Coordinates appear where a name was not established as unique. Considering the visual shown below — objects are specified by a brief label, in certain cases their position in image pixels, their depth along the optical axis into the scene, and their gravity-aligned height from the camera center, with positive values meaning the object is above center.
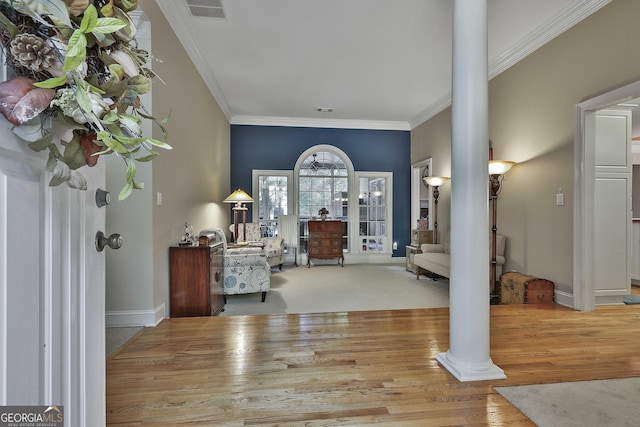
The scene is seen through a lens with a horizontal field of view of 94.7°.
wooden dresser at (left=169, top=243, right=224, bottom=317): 2.86 -0.66
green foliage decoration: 0.49 +0.24
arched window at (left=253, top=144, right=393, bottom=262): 6.48 +0.32
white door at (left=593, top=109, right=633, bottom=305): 3.14 +0.07
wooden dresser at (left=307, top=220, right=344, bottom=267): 6.05 -0.57
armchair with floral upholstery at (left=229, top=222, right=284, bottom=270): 5.27 -0.54
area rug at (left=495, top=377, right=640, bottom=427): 1.38 -0.97
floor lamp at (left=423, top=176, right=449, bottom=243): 5.27 +0.38
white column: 1.76 +0.10
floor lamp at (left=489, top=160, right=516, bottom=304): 3.45 +0.22
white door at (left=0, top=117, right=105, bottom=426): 0.53 -0.16
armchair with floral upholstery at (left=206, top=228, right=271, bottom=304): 3.52 -0.73
